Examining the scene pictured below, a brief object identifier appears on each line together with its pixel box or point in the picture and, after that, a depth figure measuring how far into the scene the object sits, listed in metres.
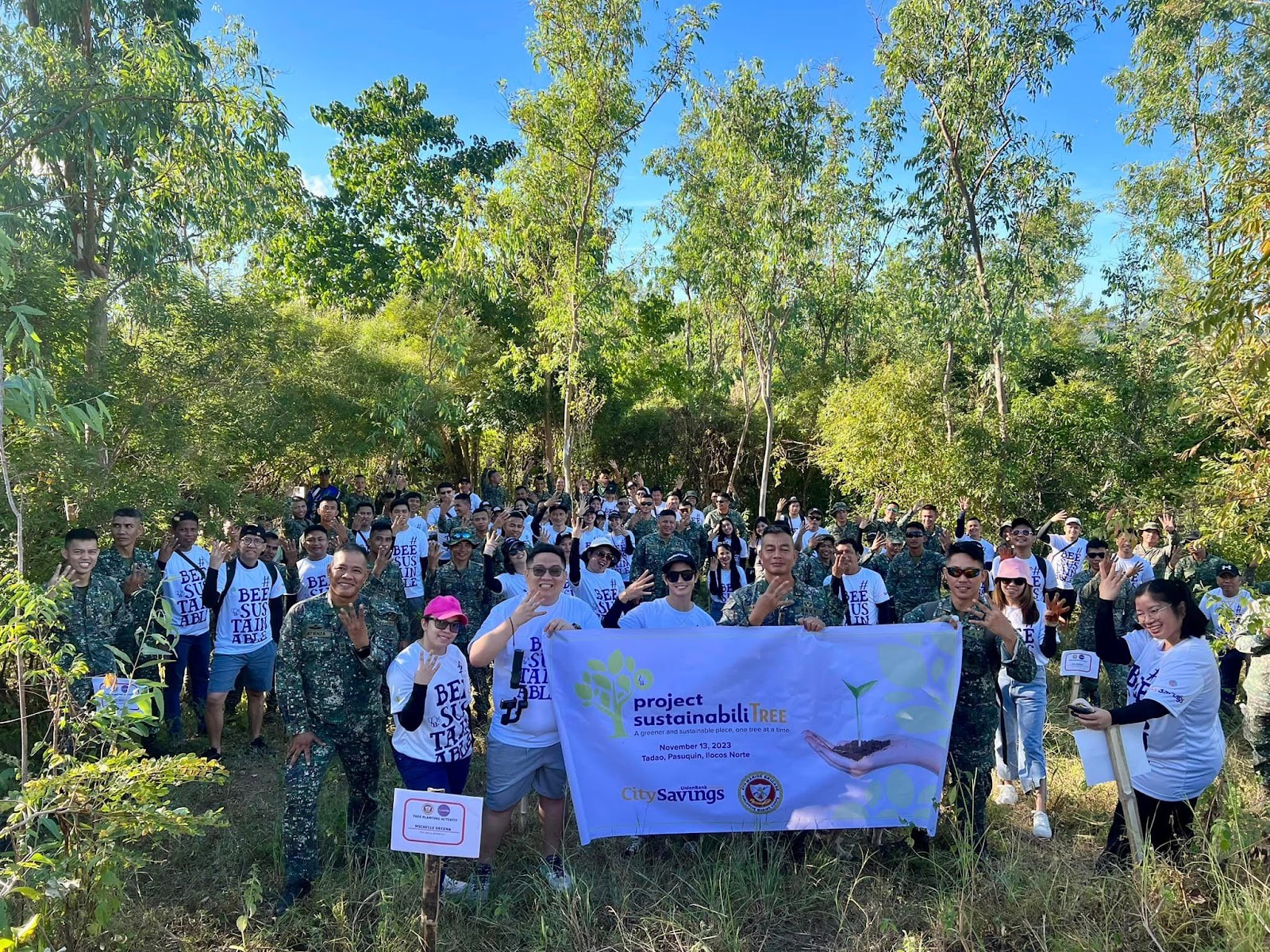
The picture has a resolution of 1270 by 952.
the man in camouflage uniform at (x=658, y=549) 8.77
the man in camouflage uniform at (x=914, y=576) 8.34
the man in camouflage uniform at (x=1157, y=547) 8.52
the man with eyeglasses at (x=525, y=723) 4.15
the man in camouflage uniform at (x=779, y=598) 4.59
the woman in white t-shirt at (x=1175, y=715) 3.85
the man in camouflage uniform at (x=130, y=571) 5.96
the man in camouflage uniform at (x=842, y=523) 10.00
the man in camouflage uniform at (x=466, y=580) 7.20
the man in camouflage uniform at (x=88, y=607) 5.10
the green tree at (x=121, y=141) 8.24
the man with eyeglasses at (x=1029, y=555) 7.32
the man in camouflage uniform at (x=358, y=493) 13.04
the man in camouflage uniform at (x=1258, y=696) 4.69
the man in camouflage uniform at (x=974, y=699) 4.41
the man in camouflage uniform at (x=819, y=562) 7.52
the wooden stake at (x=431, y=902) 3.41
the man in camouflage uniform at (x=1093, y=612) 7.07
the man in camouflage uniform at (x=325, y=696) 4.07
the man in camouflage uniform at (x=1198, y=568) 8.05
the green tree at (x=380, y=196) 25.09
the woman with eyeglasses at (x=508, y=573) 6.44
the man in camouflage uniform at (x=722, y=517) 11.68
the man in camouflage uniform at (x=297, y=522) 9.80
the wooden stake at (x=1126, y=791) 3.74
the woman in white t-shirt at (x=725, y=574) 8.47
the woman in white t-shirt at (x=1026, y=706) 5.11
